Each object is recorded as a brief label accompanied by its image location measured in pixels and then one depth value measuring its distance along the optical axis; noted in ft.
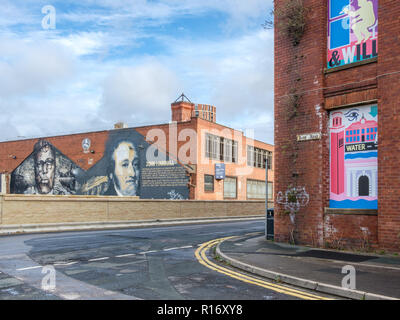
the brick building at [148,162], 135.03
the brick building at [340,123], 37.47
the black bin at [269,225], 50.34
